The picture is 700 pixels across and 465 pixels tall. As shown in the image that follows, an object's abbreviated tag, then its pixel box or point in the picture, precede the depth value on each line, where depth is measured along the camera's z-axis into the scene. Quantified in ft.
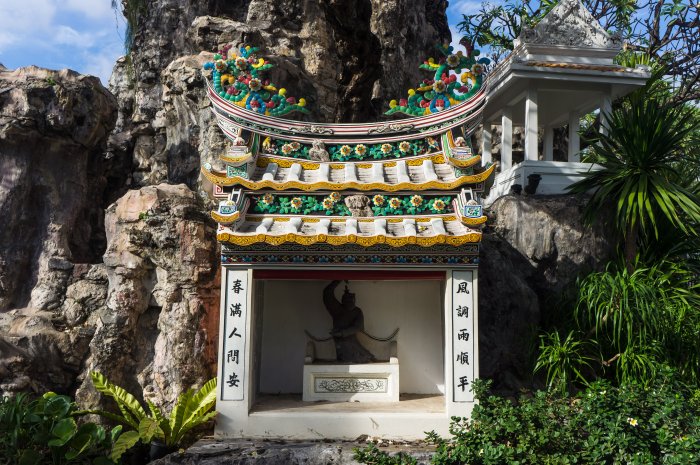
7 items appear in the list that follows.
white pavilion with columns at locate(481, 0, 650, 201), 33.86
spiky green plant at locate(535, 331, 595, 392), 25.44
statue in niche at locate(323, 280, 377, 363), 24.99
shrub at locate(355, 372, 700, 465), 17.07
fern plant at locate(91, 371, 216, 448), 20.45
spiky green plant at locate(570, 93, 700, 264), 27.78
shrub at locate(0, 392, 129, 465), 18.85
